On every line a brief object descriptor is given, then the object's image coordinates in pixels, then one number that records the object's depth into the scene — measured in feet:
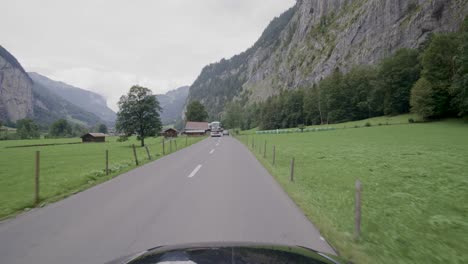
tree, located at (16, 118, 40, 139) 306.14
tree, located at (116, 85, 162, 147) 125.49
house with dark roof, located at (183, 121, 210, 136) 256.79
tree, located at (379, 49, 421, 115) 182.19
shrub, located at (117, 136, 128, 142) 123.65
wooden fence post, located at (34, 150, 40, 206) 21.57
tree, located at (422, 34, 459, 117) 140.67
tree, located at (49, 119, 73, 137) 354.95
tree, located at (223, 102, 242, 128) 372.38
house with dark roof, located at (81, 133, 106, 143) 236.43
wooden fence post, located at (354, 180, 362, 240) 13.43
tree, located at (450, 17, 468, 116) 118.01
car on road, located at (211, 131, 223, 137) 201.49
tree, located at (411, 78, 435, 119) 139.54
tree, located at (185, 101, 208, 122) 264.52
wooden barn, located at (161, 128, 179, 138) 273.13
